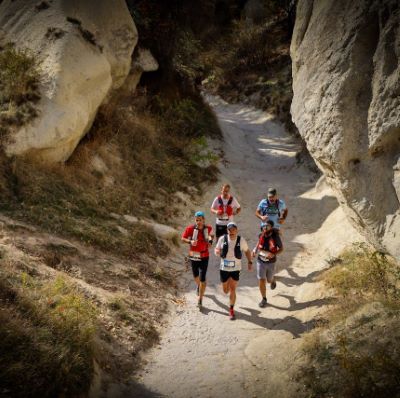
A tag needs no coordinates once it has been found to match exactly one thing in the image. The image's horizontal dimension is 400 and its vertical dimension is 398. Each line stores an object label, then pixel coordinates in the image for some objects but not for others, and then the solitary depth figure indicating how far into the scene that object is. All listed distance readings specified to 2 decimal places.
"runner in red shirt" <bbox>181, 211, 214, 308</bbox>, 8.66
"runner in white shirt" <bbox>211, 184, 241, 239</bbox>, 10.72
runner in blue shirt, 10.17
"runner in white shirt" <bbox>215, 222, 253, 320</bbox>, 8.27
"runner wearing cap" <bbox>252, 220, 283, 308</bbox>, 8.89
